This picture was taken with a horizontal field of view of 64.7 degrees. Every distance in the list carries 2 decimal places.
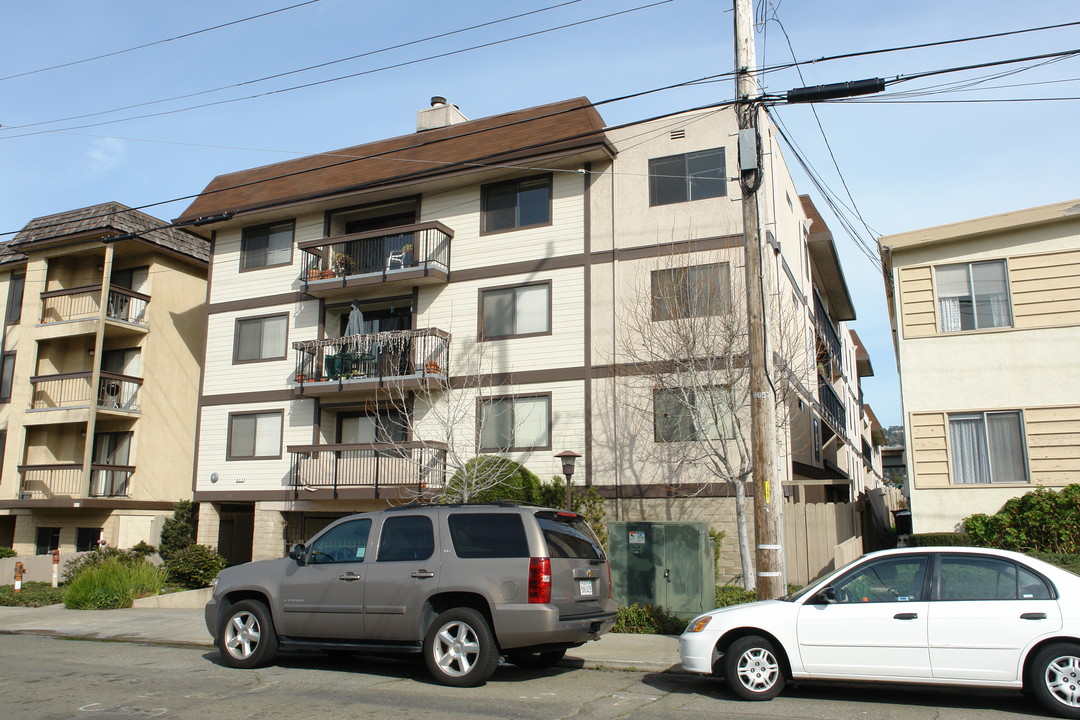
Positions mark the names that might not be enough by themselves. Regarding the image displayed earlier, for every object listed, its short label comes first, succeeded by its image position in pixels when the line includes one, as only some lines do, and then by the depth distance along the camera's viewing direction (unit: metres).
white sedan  7.40
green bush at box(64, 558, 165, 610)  18.03
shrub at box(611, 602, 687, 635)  12.96
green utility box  13.45
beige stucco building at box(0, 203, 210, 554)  26.02
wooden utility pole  10.16
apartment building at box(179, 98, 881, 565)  19.39
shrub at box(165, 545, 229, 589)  20.62
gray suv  8.83
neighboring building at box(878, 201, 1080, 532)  15.31
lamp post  16.73
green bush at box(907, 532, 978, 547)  14.92
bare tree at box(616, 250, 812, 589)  17.09
